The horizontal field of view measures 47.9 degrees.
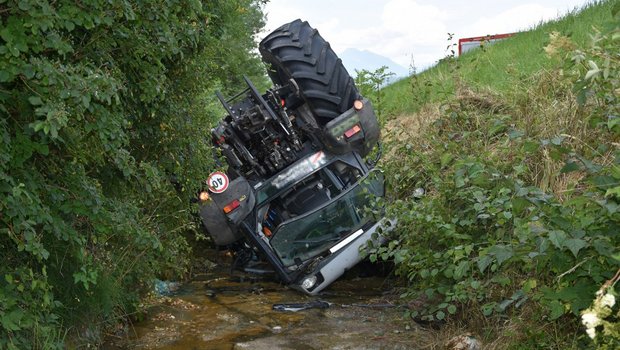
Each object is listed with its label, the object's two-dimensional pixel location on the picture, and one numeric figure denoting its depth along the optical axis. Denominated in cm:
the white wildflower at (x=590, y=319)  257
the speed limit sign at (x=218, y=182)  774
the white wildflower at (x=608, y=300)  263
